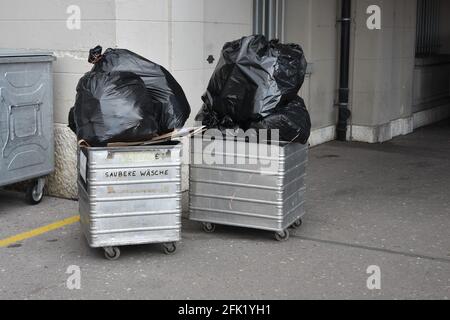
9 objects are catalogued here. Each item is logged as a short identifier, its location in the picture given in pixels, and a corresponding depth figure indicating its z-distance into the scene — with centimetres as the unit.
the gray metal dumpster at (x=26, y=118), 579
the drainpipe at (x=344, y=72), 976
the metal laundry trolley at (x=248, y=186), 516
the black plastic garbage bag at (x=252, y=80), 525
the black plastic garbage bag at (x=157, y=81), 511
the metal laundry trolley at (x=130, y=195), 468
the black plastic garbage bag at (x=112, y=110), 472
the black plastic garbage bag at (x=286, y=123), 519
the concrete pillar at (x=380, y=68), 986
